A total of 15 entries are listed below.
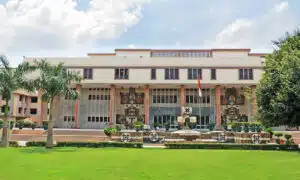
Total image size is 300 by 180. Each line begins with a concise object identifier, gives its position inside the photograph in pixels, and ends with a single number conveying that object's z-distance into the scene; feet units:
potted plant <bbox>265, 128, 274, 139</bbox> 93.10
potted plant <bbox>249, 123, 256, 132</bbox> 94.35
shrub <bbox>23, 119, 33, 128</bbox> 120.40
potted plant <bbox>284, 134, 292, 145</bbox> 80.43
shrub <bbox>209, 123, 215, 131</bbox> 128.46
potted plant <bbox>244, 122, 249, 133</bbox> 94.55
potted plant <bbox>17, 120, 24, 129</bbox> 115.03
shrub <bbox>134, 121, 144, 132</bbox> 98.92
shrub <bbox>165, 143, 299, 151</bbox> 73.36
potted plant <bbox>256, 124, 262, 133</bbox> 92.72
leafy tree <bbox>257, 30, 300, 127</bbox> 61.82
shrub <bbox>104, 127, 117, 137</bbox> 94.53
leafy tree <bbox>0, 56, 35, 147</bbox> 75.00
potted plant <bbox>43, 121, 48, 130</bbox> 120.62
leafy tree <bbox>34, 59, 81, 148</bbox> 73.72
